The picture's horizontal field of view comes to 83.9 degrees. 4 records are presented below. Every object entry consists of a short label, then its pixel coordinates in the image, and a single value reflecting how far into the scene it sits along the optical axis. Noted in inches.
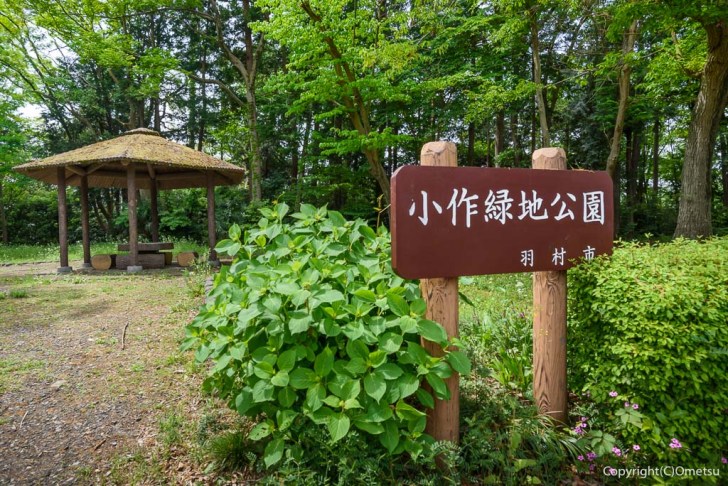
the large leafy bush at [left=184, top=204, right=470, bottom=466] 71.0
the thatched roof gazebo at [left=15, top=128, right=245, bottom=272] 378.6
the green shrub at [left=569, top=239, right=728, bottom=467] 80.3
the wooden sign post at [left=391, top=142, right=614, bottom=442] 80.2
